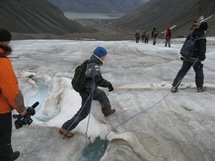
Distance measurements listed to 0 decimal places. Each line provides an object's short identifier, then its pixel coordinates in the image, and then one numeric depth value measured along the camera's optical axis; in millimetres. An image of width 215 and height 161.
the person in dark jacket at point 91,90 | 2877
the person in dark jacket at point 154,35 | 13192
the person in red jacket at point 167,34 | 11785
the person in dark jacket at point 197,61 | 3980
